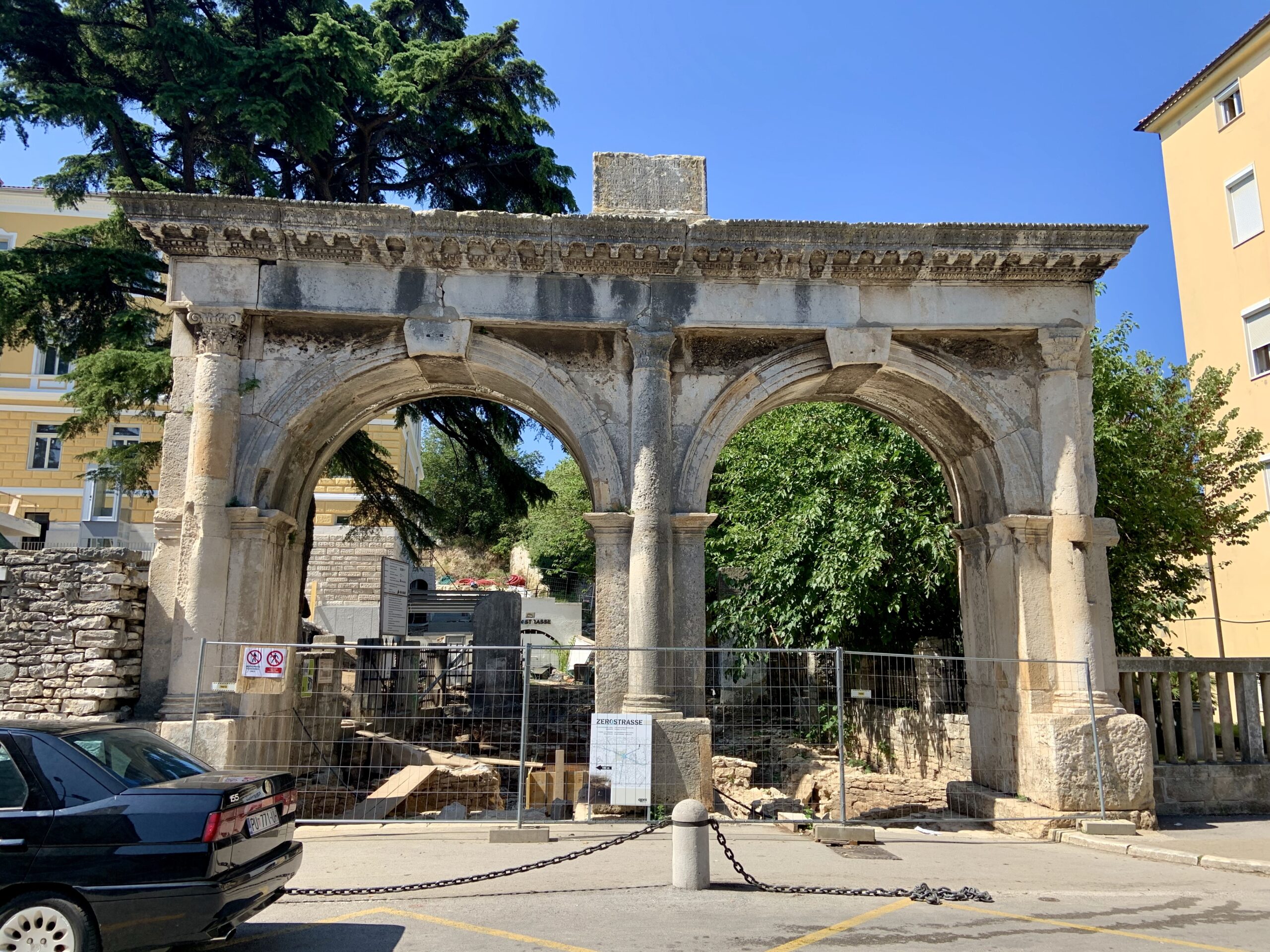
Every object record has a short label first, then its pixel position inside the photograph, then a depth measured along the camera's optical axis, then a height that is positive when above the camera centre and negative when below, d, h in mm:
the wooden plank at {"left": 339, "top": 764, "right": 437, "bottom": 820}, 10250 -1475
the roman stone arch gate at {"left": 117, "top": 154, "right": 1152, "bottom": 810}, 9680 +3445
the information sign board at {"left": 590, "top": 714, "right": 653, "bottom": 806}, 8695 -806
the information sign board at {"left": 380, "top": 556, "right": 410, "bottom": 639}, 16875 +1298
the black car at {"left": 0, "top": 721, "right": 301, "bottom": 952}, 4340 -906
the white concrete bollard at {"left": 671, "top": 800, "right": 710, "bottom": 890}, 6387 -1290
